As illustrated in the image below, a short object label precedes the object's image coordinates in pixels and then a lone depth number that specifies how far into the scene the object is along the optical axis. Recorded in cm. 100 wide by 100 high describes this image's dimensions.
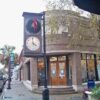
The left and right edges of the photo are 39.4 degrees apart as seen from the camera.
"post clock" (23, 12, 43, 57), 783
